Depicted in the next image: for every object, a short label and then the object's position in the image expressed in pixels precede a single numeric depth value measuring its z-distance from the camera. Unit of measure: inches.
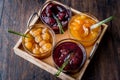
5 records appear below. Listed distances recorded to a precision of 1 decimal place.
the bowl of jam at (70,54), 37.3
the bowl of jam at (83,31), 39.6
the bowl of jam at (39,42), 38.7
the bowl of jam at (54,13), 41.2
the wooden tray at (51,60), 38.1
